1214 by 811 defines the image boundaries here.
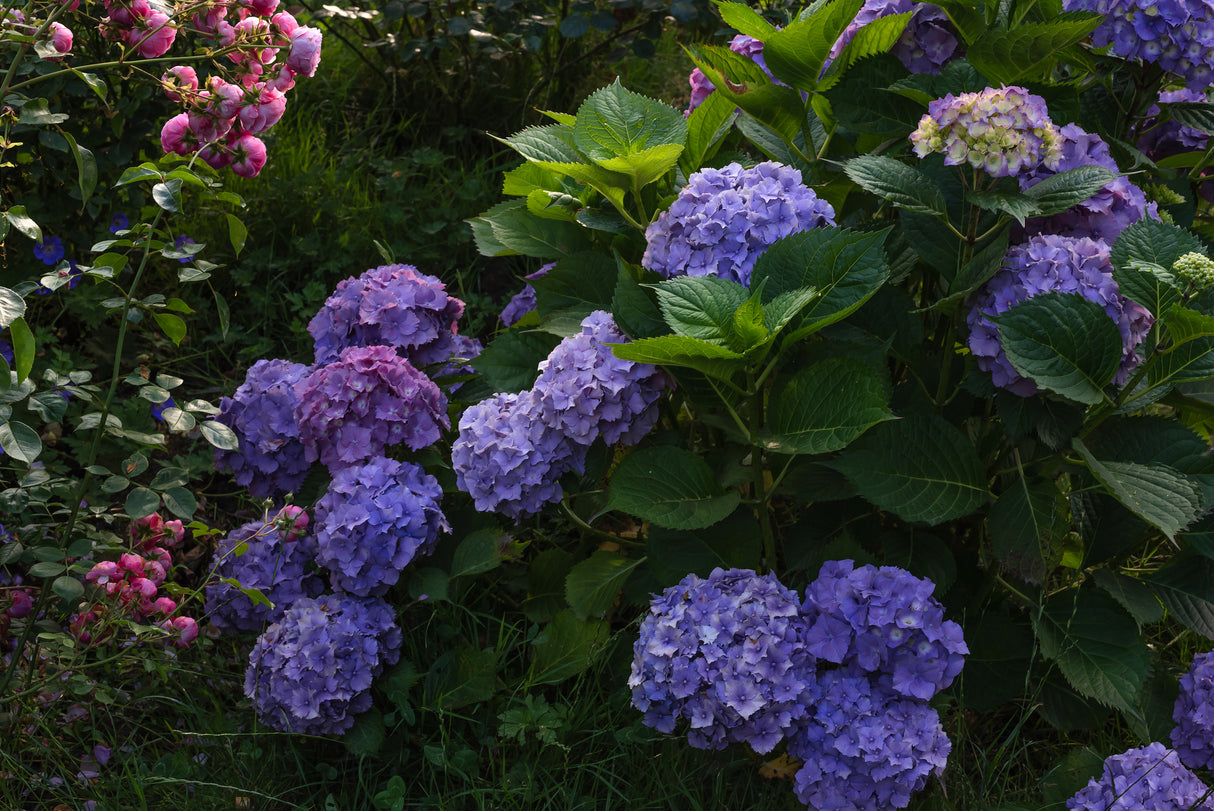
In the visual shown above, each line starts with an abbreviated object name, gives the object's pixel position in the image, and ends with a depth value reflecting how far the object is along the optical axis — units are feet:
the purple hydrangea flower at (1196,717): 5.50
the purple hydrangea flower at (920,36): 6.26
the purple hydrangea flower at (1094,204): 5.43
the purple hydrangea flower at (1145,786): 5.17
